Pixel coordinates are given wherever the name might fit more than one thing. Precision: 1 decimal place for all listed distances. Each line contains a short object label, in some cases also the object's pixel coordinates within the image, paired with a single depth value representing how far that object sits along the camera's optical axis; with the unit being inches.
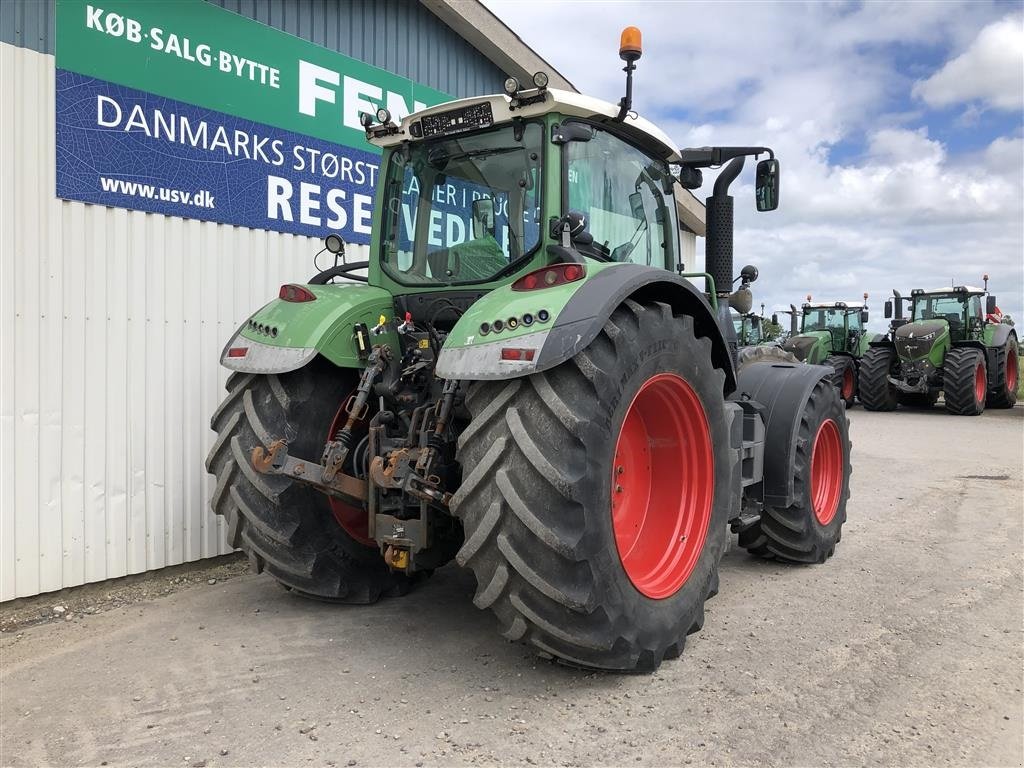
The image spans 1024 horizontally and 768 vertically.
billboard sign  178.7
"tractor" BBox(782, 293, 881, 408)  762.8
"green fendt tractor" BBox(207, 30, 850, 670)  114.9
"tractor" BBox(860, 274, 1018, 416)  634.2
